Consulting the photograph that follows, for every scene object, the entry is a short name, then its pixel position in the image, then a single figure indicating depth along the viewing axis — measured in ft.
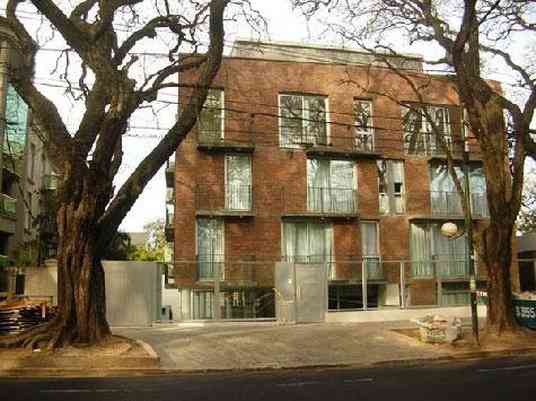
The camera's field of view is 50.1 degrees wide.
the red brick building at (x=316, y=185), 79.87
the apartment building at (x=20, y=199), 80.88
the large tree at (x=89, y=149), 39.32
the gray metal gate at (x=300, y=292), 62.44
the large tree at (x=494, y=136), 52.06
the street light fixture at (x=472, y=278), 48.96
